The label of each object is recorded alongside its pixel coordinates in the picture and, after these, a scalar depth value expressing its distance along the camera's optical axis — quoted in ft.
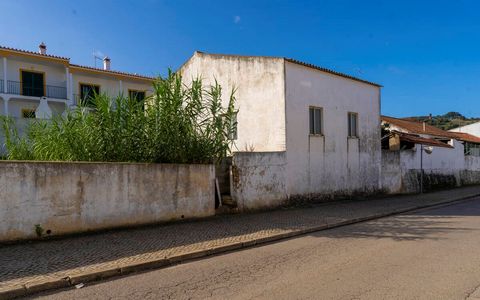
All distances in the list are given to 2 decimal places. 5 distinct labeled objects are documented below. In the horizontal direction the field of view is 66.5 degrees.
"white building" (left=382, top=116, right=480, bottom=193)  67.67
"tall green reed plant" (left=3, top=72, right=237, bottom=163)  31.68
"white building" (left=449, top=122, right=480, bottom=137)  151.94
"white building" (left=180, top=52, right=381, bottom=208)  47.65
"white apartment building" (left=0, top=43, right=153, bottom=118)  91.81
